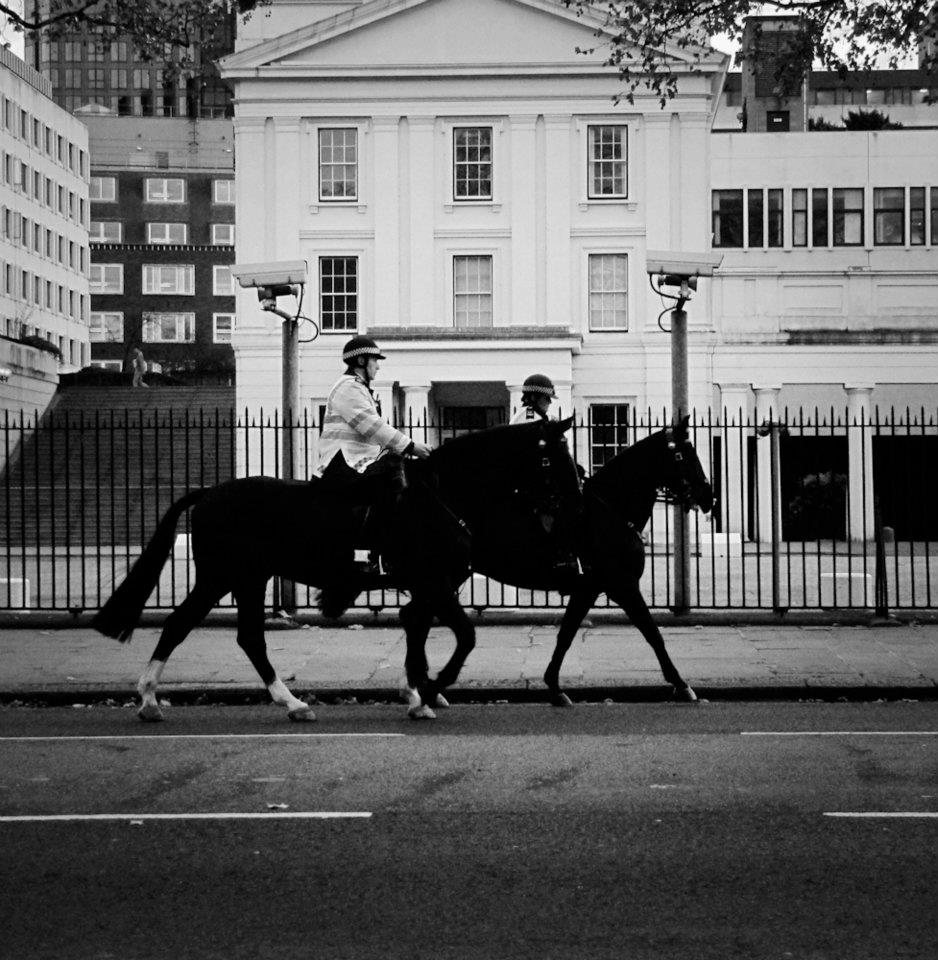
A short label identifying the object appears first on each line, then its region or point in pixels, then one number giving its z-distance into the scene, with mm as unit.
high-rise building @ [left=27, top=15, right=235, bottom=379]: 107250
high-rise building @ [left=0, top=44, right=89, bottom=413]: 80812
